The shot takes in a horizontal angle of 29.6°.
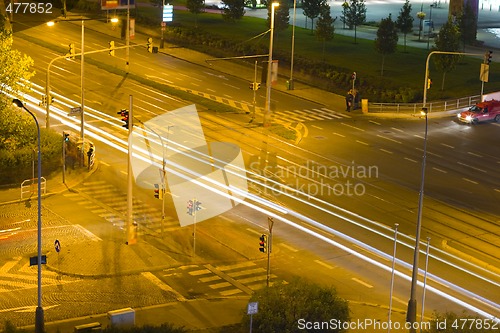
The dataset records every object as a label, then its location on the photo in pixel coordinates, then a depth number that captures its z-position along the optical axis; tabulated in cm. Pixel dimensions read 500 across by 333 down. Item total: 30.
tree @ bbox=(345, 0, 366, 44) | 10038
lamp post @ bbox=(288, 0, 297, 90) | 7650
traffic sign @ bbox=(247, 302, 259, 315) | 2962
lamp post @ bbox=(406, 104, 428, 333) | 3422
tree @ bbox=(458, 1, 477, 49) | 9294
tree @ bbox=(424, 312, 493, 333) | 2991
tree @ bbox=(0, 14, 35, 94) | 5525
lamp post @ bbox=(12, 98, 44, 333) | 3288
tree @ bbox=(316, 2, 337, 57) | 8750
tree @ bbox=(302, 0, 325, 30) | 9788
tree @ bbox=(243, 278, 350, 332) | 3105
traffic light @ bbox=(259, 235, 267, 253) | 3828
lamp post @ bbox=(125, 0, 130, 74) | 7819
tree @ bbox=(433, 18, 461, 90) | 7669
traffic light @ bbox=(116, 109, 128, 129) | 4357
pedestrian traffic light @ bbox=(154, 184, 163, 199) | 4578
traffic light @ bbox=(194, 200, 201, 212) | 4188
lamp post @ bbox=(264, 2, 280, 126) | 6316
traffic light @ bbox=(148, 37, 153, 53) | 6144
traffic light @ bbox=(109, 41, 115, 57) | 5994
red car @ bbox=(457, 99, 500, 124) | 6900
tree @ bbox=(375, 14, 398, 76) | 8256
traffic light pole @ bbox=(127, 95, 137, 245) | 4319
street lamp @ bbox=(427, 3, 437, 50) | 9971
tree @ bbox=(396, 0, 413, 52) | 9388
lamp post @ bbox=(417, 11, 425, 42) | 10284
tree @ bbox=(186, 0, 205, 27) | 9950
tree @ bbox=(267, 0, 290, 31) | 9056
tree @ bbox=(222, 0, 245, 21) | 10019
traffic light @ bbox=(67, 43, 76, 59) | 5988
